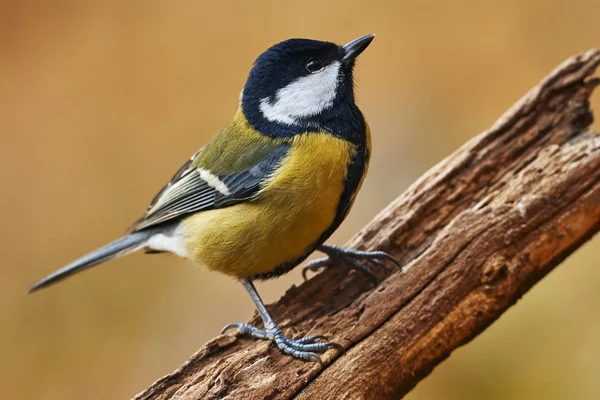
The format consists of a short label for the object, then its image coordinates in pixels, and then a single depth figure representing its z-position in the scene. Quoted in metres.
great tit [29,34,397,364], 2.41
